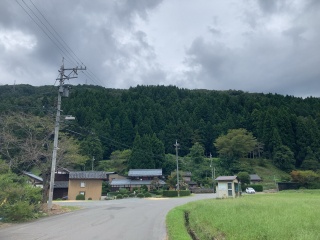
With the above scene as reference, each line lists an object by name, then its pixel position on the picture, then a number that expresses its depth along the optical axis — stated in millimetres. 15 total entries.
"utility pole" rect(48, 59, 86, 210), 18544
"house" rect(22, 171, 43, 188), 46656
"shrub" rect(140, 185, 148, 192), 47300
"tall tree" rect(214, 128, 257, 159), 68812
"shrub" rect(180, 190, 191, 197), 40647
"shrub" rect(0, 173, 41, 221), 13441
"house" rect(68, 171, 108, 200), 41303
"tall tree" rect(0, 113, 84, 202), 20812
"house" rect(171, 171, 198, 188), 59156
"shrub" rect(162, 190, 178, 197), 40428
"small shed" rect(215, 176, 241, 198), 29312
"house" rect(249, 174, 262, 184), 60219
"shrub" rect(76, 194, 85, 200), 38906
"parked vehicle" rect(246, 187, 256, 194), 46259
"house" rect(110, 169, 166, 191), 54719
